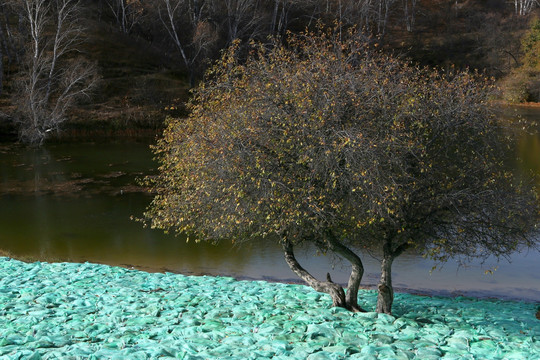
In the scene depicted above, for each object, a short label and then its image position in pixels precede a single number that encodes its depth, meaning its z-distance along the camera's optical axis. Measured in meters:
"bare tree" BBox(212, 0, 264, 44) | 54.41
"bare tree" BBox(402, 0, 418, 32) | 85.81
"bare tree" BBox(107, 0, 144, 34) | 60.28
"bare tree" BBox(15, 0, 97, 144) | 42.31
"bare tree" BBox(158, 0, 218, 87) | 52.25
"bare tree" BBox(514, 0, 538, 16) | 88.81
